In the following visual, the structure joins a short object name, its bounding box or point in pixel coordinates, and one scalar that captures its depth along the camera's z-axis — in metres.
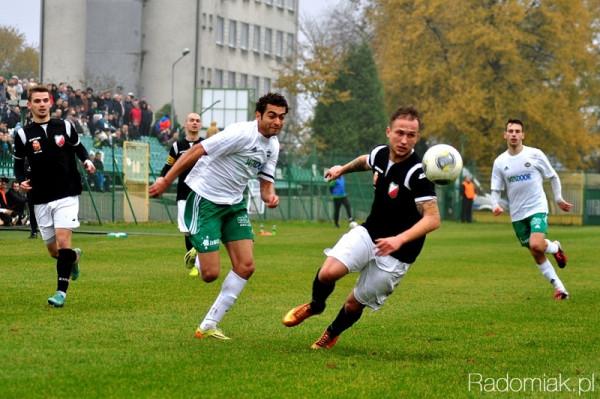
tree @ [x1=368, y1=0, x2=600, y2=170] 68.38
